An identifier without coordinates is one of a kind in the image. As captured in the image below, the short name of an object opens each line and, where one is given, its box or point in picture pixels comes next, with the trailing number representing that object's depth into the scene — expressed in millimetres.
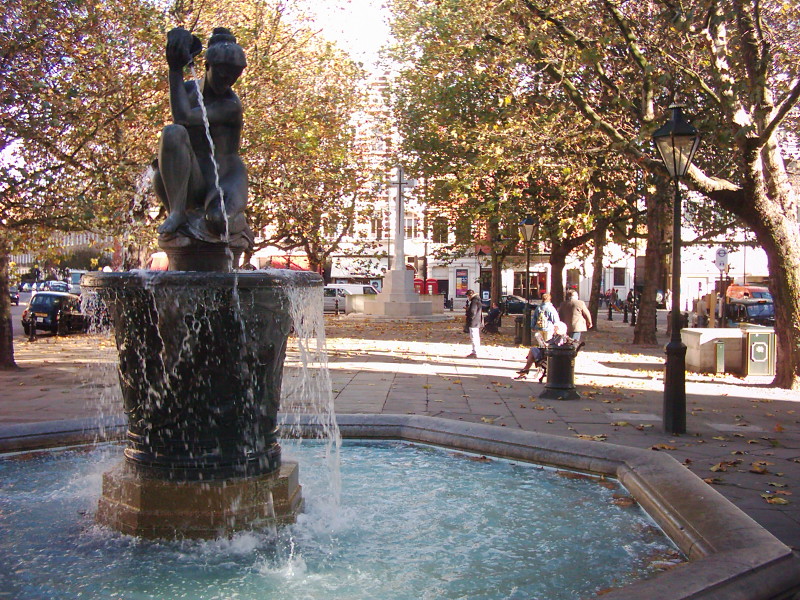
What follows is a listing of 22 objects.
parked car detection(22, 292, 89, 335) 28984
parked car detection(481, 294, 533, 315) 49400
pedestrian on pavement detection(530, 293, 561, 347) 15711
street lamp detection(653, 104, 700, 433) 9570
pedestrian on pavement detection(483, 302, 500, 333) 29656
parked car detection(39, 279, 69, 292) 50775
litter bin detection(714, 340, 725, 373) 16688
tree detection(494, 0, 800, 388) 12773
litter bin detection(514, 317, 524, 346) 24938
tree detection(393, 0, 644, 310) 18391
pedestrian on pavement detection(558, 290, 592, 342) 16375
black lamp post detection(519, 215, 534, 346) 23547
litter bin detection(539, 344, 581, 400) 12578
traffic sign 31406
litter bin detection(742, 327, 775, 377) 16078
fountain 4895
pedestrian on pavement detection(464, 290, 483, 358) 19875
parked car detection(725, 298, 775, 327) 38353
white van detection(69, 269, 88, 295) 51916
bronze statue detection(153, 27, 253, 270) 5547
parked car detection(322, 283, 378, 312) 45250
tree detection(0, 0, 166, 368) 14570
